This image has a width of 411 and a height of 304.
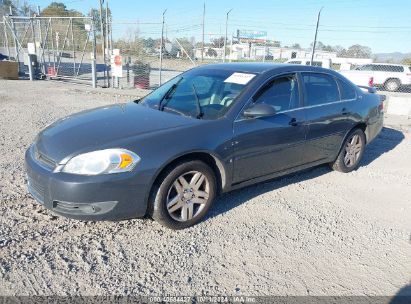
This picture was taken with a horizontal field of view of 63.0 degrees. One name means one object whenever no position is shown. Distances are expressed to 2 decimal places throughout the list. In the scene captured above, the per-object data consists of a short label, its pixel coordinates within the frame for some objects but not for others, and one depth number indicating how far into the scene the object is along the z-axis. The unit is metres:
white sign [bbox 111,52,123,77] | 11.97
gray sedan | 2.84
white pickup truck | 18.20
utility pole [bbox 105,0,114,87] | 12.33
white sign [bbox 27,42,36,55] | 15.25
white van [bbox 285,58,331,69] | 14.05
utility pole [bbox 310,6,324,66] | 10.83
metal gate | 15.41
